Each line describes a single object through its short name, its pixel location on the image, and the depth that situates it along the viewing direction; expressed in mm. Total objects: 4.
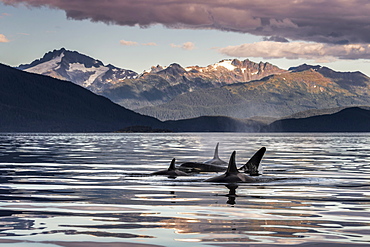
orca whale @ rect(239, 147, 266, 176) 39188
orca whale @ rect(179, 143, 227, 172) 43575
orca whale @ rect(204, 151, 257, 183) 33188
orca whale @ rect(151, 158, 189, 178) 38444
